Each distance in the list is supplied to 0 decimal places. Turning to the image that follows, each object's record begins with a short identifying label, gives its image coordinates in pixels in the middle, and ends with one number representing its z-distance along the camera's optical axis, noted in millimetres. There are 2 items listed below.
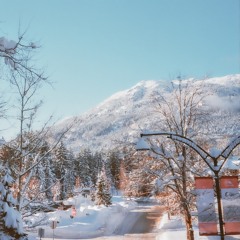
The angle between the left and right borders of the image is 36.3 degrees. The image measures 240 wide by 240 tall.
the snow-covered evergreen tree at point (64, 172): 70144
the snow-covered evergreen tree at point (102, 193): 58069
